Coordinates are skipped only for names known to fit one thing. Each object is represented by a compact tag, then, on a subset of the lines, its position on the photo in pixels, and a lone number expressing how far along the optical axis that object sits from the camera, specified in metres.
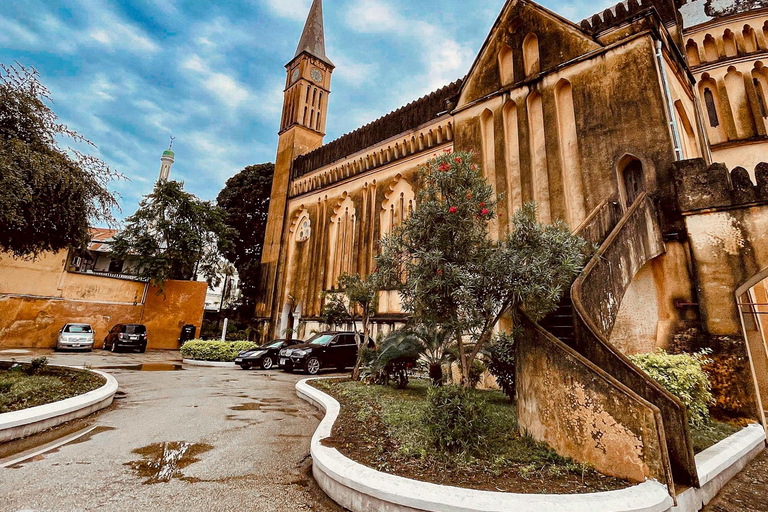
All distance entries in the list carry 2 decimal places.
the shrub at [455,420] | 4.20
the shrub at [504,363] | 7.68
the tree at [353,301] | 11.05
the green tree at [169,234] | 22.45
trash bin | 23.22
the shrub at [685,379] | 5.57
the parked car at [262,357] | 15.46
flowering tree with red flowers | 4.59
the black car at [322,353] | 13.74
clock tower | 24.95
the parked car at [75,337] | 17.58
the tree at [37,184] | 7.12
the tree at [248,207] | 30.66
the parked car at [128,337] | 19.36
